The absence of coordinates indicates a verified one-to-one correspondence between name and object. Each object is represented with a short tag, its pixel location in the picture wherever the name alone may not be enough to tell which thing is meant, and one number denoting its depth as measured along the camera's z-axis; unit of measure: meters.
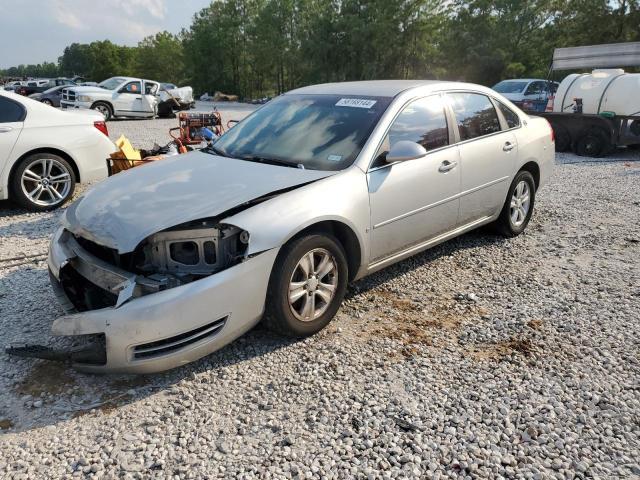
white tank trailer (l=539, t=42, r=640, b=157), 11.00
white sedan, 6.21
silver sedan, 2.86
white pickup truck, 19.38
